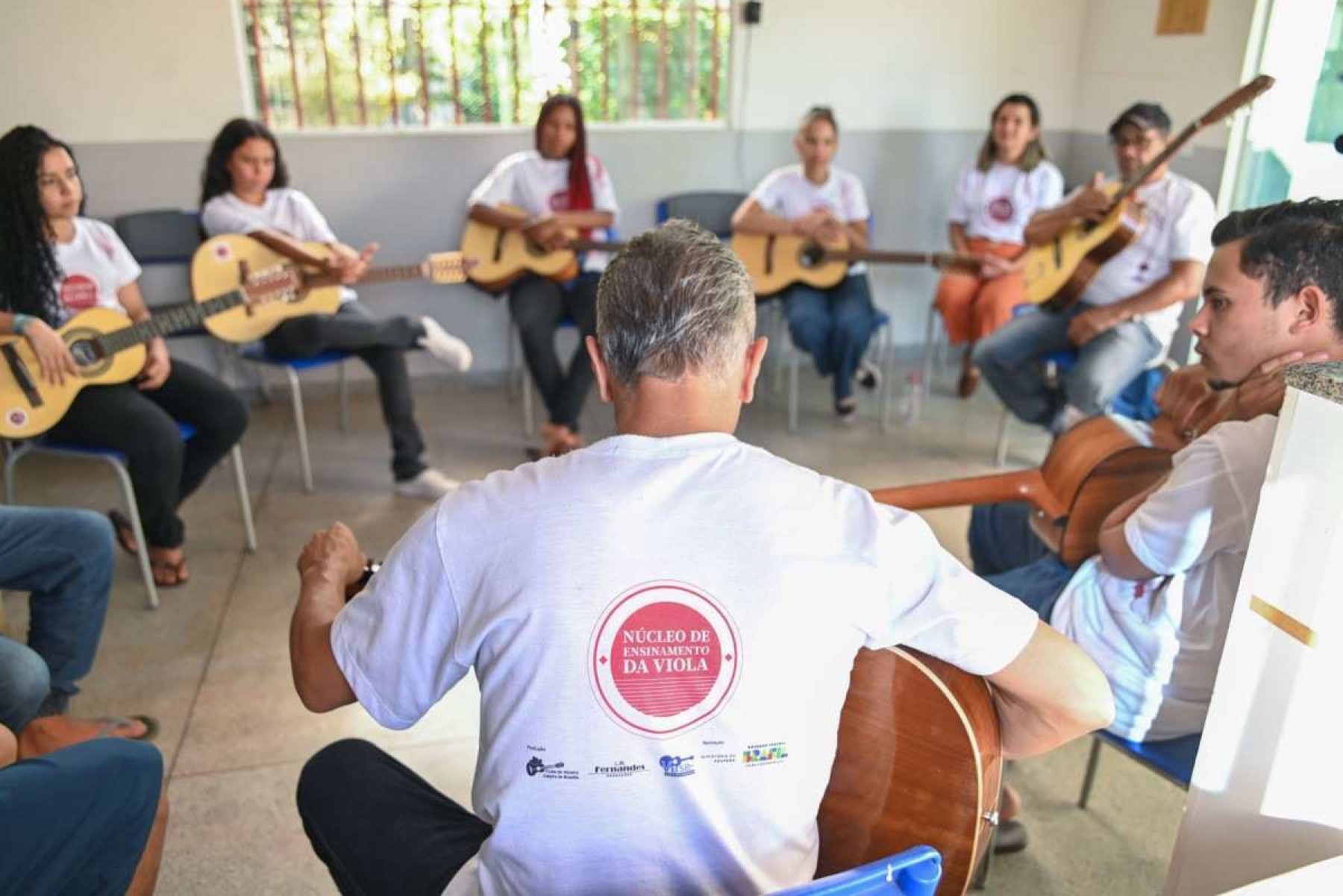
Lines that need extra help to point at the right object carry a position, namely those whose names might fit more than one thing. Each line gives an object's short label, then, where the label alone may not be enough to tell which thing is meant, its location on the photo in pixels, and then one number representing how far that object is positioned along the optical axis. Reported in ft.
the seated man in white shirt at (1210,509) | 4.64
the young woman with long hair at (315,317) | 10.83
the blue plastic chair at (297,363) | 10.79
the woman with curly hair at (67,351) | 8.68
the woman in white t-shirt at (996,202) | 13.37
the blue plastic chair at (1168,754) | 4.98
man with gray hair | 3.10
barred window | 13.57
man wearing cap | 10.87
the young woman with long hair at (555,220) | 12.67
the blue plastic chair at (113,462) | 8.47
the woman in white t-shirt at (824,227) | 13.24
